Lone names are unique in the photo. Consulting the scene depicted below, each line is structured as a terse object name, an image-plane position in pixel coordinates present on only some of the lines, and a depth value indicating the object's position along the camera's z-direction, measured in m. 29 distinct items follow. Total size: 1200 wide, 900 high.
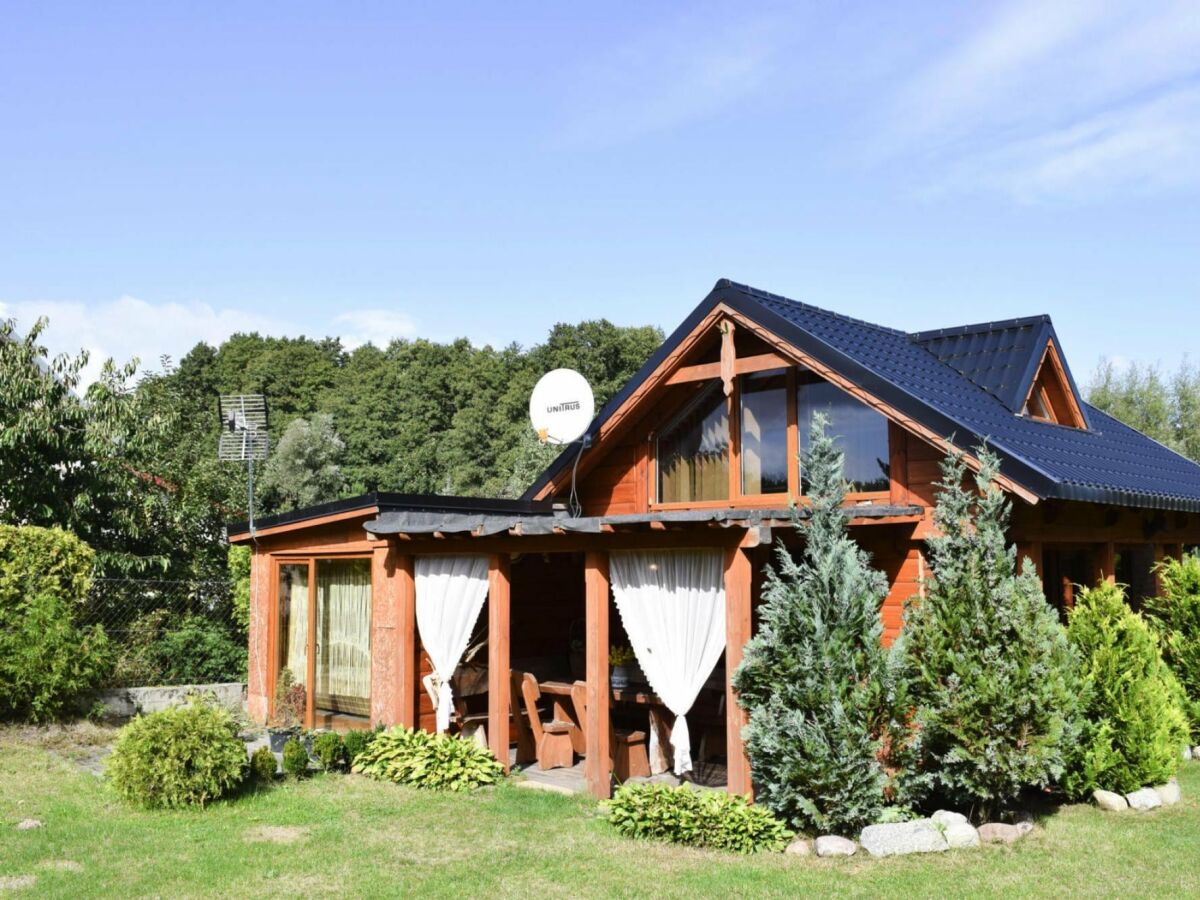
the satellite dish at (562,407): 10.86
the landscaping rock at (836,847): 7.07
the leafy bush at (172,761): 8.31
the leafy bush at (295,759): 9.44
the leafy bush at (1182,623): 10.50
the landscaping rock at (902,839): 7.04
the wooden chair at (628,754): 9.47
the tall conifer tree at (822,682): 7.23
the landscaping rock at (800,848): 7.16
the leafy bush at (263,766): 9.10
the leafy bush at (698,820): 7.27
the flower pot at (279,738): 10.40
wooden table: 9.60
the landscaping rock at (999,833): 7.30
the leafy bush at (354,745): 9.91
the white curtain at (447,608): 10.09
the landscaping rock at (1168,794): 8.42
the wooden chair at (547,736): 10.07
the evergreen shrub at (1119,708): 8.34
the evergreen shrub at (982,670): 7.30
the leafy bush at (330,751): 9.77
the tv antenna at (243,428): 14.01
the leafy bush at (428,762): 9.36
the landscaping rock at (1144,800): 8.24
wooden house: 8.55
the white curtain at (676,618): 8.38
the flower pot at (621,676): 10.20
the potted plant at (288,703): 12.14
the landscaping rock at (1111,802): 8.21
